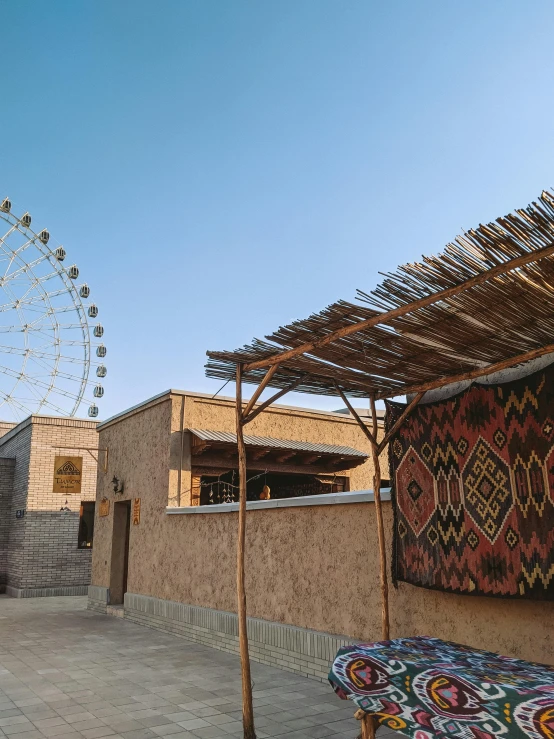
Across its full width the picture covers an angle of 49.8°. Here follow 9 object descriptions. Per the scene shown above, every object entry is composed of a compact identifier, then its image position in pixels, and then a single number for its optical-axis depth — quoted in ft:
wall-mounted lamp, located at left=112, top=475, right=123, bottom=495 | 39.17
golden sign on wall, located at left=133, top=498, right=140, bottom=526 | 36.12
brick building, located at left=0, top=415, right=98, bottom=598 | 49.08
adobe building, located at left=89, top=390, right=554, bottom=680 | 17.28
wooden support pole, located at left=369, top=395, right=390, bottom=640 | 16.28
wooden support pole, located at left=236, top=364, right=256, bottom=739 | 14.29
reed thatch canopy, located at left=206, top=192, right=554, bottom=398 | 10.50
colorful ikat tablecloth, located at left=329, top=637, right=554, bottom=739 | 8.93
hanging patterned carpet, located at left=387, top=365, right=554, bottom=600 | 13.79
